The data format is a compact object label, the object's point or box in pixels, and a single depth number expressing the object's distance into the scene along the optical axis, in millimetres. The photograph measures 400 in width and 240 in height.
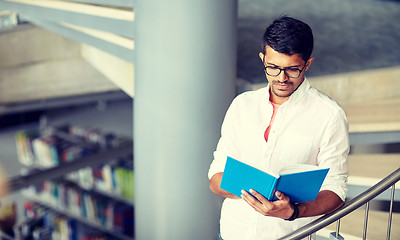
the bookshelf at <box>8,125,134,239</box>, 5469
